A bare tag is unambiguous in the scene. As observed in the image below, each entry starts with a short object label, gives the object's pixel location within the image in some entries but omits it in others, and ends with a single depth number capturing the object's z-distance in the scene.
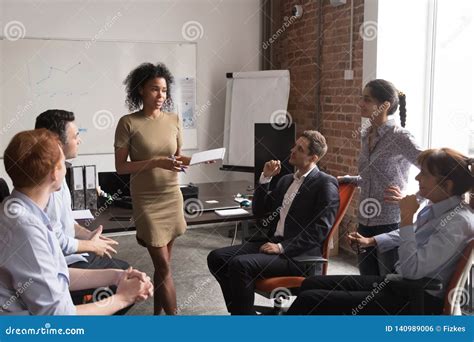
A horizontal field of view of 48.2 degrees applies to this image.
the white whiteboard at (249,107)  5.27
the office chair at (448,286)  2.03
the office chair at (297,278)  2.63
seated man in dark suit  2.75
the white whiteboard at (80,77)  4.88
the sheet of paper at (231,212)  3.17
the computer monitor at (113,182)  3.64
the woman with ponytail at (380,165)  2.83
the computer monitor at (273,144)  3.97
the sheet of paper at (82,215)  2.97
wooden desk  2.92
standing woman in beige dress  2.89
